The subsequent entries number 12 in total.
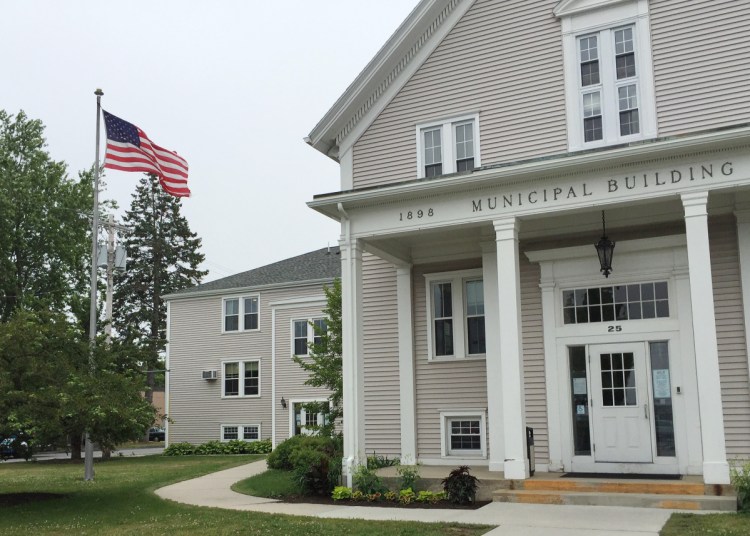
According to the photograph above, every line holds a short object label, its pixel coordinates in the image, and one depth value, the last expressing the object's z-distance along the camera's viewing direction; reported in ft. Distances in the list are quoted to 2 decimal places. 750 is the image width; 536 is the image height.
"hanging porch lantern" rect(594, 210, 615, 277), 45.01
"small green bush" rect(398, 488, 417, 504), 42.29
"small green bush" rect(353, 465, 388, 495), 44.04
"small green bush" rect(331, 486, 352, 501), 44.21
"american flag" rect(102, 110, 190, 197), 66.95
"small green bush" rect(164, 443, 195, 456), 110.73
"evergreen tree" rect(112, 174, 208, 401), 189.16
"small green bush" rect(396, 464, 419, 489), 43.29
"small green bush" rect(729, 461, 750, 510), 34.63
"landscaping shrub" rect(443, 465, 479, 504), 41.09
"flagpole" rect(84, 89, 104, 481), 66.19
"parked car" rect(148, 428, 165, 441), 186.50
